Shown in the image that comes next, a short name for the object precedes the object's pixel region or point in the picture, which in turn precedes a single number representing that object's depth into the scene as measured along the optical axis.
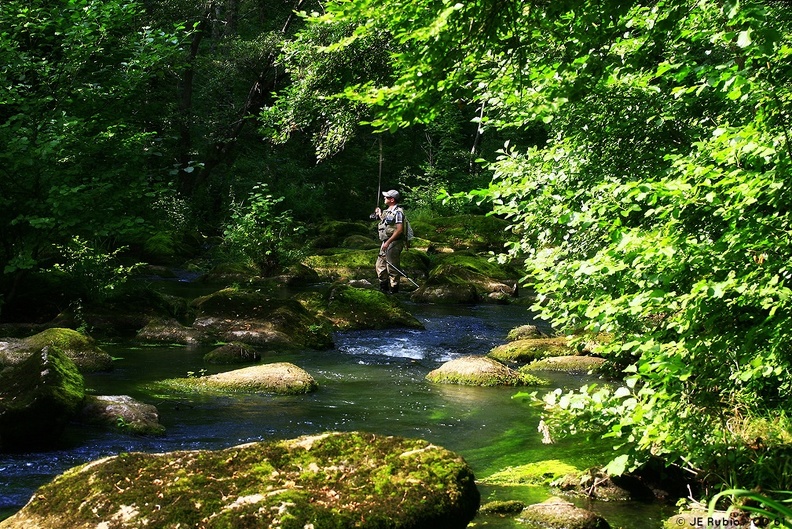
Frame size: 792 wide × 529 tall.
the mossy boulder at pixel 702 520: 4.32
